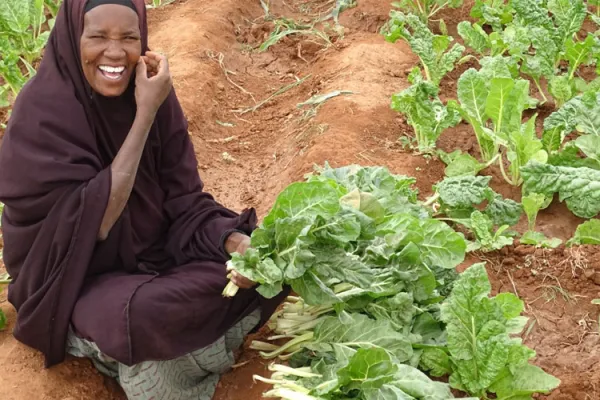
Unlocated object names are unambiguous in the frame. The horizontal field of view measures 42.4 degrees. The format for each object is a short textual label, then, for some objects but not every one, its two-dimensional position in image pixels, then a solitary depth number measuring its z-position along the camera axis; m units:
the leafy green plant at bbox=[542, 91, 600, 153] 3.77
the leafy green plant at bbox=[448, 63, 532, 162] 3.80
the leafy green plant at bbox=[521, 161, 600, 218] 3.47
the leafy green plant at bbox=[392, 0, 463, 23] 5.76
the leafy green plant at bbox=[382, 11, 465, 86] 4.65
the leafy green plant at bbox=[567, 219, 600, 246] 3.42
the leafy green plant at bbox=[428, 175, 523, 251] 3.43
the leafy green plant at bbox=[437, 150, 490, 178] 3.95
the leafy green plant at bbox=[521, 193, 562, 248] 3.47
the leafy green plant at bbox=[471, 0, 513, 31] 5.24
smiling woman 2.56
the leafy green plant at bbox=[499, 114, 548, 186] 3.71
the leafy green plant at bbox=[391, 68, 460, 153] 4.03
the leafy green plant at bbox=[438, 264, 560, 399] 2.59
